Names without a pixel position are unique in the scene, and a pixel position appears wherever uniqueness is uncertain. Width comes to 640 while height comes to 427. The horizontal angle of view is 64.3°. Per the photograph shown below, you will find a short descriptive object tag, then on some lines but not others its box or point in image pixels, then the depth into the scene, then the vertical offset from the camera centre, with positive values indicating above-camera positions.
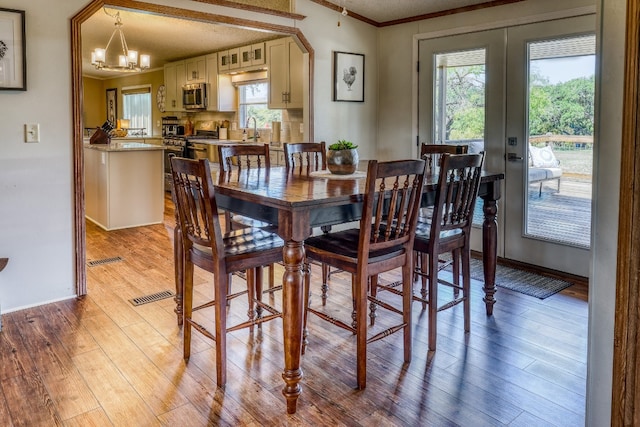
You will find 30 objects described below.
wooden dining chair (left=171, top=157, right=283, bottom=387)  2.17 -0.34
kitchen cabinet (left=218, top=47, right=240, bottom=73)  7.03 +1.61
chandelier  5.68 +1.31
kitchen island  5.50 -0.11
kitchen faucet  7.14 +0.59
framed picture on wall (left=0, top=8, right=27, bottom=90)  2.96 +0.73
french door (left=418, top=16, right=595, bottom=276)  3.83 +0.45
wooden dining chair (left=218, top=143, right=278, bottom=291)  3.13 +0.08
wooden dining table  2.06 -0.15
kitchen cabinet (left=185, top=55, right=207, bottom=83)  7.86 +1.65
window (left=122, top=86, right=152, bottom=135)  10.22 +1.39
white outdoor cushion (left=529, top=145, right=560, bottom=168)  3.98 +0.12
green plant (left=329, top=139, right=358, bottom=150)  2.93 +0.15
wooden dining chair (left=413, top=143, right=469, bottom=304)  3.26 +0.12
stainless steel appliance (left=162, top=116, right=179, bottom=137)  8.82 +0.85
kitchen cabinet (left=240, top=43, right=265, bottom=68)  6.45 +1.54
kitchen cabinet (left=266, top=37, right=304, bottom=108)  5.75 +1.17
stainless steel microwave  7.85 +1.23
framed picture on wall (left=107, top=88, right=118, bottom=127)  11.51 +1.60
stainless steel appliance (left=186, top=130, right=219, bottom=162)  7.13 +0.42
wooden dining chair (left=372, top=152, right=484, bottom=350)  2.54 -0.27
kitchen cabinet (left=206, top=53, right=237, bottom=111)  7.59 +1.28
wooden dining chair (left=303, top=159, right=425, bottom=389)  2.17 -0.34
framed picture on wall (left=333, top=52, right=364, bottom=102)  4.84 +0.94
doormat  3.59 -0.81
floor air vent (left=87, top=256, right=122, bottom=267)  4.22 -0.73
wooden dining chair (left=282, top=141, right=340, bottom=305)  3.33 +0.09
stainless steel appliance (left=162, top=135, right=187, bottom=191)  7.94 +0.44
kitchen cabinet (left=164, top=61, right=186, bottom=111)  8.54 +1.56
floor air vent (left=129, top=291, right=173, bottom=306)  3.34 -0.83
